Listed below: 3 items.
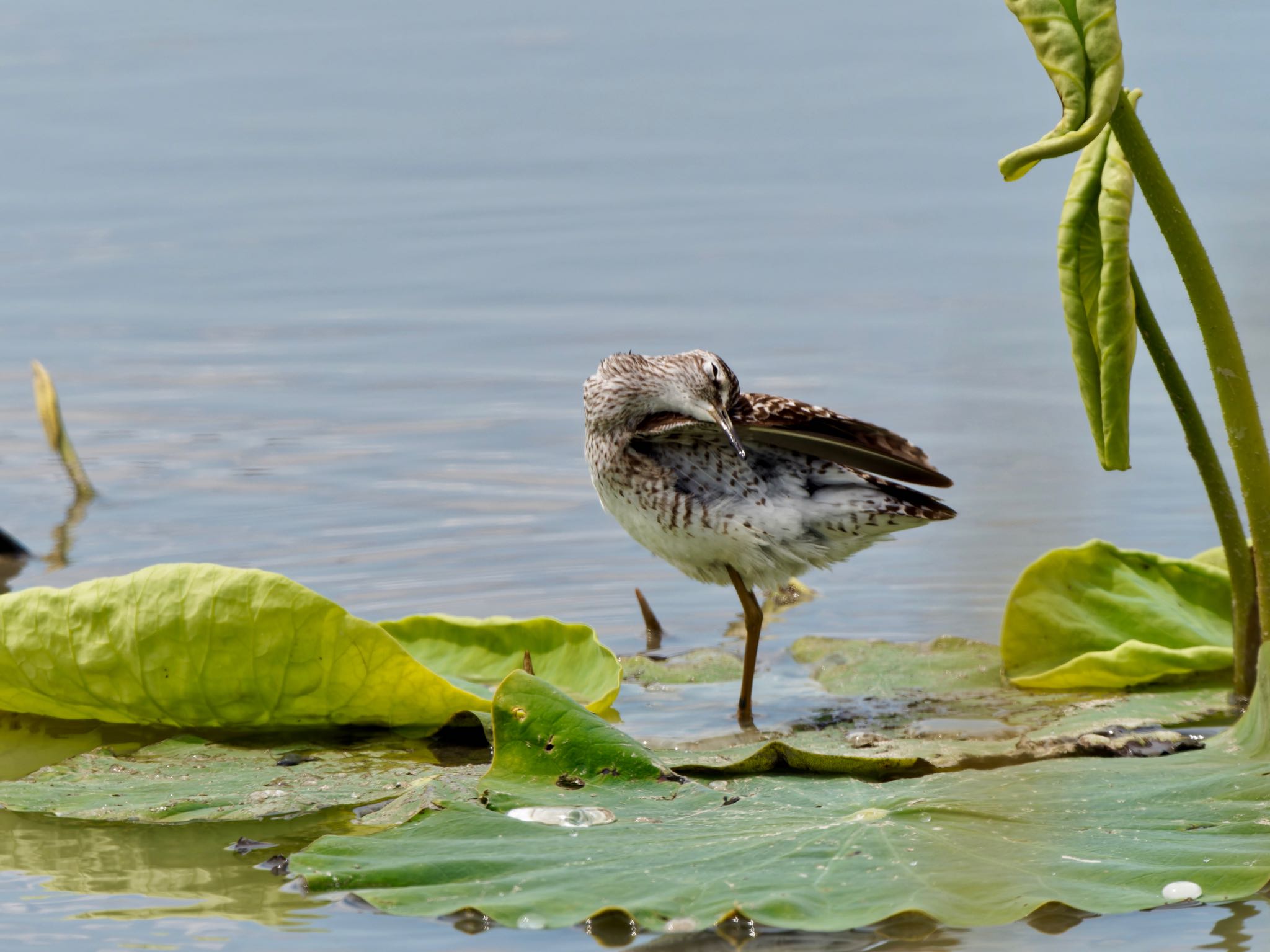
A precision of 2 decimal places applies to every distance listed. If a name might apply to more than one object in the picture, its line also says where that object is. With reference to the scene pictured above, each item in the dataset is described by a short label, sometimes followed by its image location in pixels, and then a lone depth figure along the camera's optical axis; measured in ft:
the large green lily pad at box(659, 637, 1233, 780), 23.49
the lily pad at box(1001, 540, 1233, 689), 29.66
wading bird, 29.76
